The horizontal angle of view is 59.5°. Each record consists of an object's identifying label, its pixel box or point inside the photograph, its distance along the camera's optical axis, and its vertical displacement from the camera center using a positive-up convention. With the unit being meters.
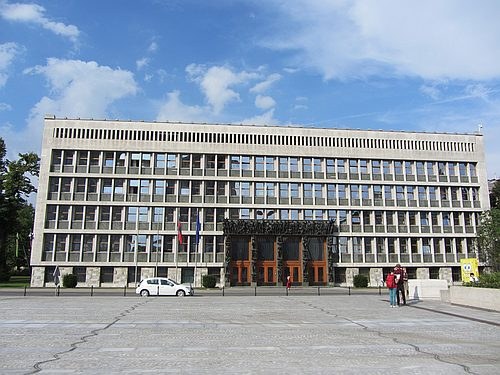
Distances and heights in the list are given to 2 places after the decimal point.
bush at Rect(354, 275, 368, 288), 52.16 -2.12
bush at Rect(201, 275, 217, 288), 49.47 -2.14
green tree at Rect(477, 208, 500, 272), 53.19 +3.08
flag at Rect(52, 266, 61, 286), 35.81 -1.18
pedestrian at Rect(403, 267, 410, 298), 32.64 -2.19
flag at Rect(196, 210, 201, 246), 48.47 +3.65
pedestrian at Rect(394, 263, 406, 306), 24.45 -0.91
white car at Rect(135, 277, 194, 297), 35.41 -2.16
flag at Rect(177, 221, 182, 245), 48.41 +3.19
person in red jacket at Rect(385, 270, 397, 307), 24.05 -1.24
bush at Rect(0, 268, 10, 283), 58.16 -1.91
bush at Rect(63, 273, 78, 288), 48.38 -2.10
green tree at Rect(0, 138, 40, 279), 57.12 +9.52
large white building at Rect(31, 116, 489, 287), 53.28 +7.55
